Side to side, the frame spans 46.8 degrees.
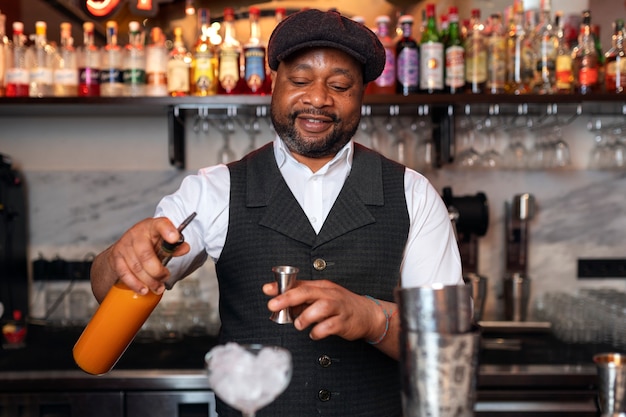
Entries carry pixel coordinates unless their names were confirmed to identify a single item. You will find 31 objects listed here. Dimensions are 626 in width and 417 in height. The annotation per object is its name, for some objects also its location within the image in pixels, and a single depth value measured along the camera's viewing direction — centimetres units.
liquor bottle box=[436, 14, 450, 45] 277
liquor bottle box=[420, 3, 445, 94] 266
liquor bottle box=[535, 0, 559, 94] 267
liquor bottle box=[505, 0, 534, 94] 270
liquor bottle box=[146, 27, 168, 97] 264
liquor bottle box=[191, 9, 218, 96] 264
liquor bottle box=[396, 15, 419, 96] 266
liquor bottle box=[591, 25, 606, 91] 288
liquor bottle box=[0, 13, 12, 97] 264
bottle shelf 256
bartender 154
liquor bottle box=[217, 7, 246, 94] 263
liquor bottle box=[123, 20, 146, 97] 265
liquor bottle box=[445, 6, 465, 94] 265
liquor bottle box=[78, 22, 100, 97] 266
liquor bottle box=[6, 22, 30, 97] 262
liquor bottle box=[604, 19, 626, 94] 268
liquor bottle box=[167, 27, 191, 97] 263
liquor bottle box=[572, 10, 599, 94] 269
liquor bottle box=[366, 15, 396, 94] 269
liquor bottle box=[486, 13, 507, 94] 268
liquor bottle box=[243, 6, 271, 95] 262
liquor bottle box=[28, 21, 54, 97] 264
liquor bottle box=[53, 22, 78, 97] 265
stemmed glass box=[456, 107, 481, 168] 278
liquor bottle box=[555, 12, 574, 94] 267
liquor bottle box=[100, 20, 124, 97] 265
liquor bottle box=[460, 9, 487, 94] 268
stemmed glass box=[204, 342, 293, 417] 81
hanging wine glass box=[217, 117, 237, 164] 284
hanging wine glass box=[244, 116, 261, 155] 283
